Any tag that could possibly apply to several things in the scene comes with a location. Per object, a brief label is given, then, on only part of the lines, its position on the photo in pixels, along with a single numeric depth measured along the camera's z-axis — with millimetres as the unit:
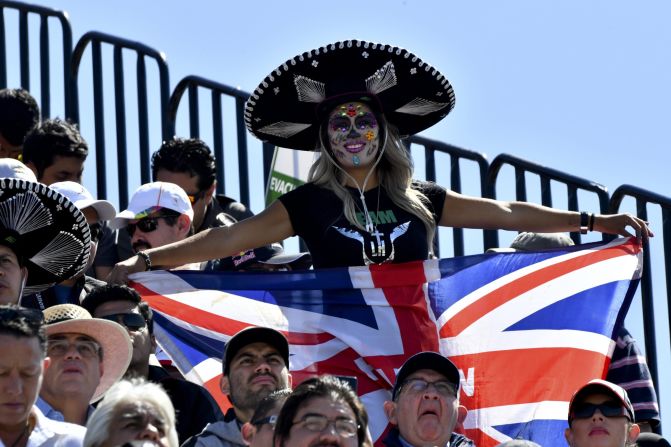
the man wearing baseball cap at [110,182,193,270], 21094
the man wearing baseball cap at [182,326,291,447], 16750
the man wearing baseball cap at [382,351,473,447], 16922
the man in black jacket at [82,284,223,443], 17281
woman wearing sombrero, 19250
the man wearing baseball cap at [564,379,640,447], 17734
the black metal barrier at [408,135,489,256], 24937
